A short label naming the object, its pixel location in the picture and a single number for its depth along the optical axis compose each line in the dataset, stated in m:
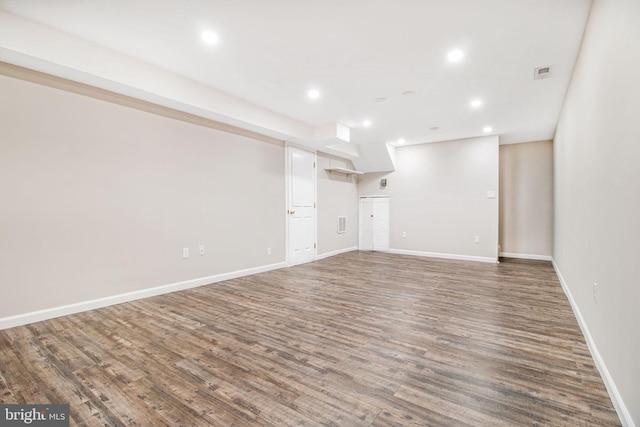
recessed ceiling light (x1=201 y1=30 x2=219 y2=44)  2.50
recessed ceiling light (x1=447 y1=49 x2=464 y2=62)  2.76
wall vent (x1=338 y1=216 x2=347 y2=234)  7.01
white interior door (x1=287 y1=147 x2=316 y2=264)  5.52
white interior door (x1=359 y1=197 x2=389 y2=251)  7.30
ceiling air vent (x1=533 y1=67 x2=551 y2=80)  3.04
